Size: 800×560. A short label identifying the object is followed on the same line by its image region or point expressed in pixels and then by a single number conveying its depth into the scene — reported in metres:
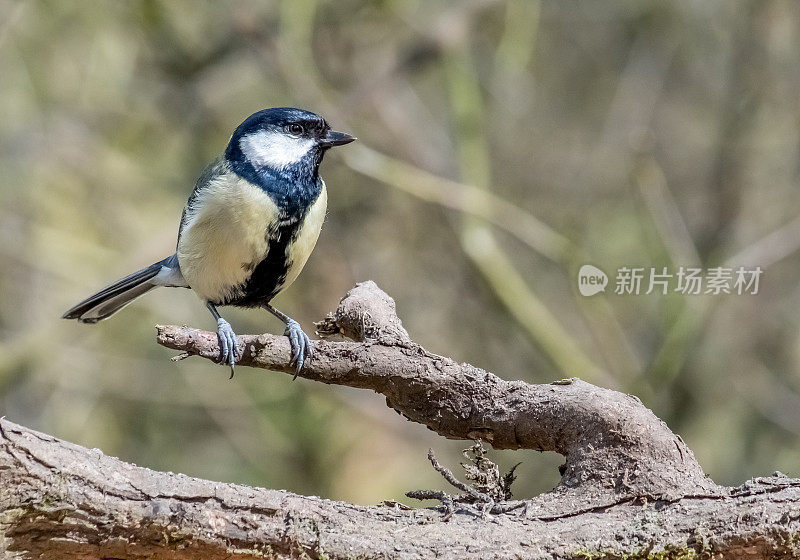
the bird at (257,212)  5.36
